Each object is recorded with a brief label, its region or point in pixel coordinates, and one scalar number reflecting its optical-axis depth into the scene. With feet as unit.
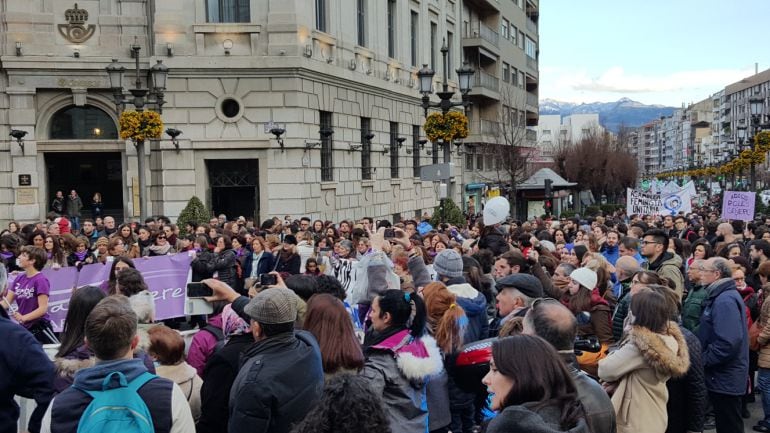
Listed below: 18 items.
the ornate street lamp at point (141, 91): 58.80
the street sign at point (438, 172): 54.34
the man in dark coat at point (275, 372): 14.35
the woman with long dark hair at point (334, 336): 16.04
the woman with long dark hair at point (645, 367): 17.16
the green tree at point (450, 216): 76.91
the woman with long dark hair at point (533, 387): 11.27
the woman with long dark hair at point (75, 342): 15.71
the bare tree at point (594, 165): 219.20
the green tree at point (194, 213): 68.76
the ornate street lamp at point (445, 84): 59.47
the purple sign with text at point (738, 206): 57.21
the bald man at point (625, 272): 26.73
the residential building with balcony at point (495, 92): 155.74
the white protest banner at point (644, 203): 70.38
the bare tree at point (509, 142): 153.17
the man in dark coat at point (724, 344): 23.02
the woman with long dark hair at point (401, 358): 16.51
